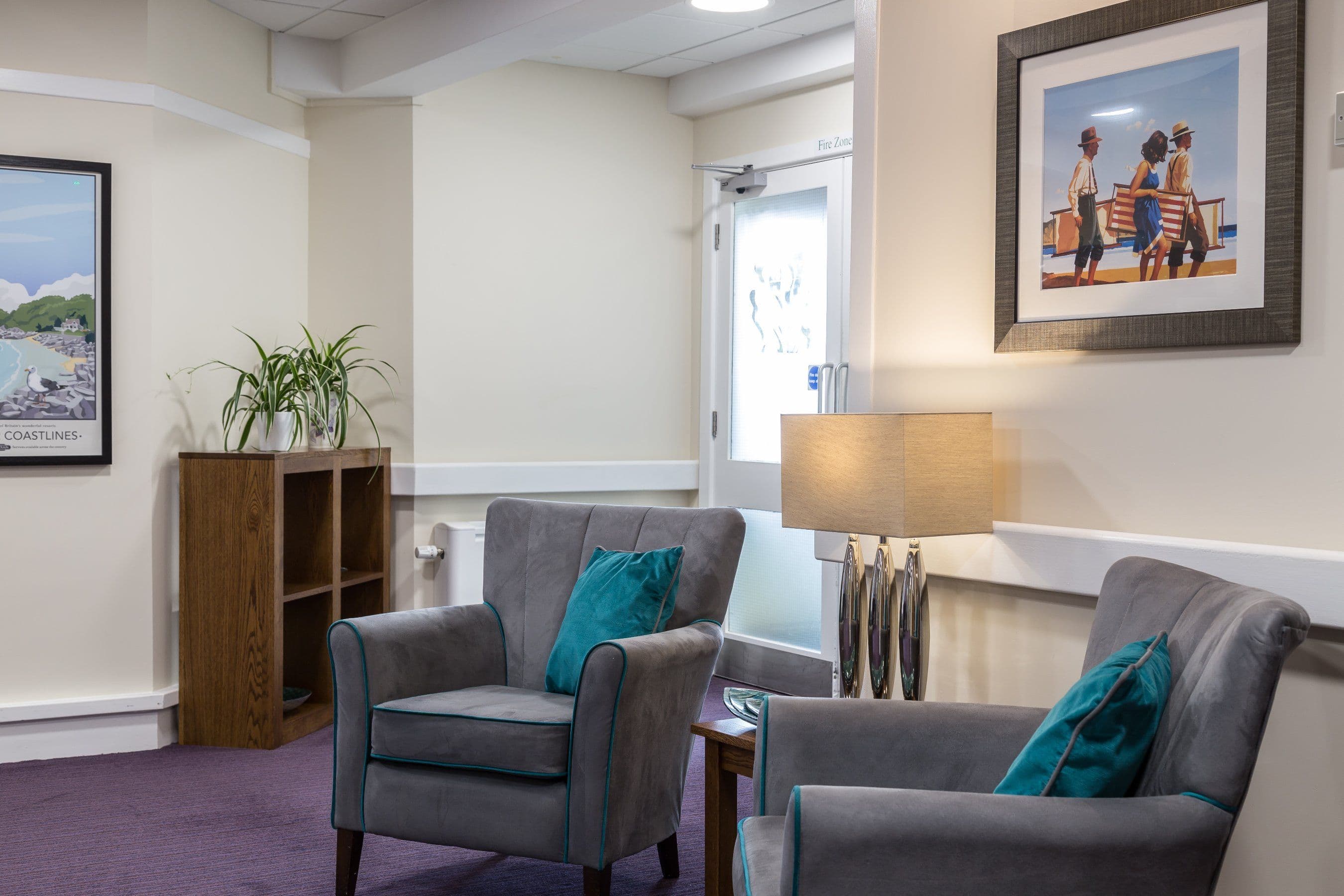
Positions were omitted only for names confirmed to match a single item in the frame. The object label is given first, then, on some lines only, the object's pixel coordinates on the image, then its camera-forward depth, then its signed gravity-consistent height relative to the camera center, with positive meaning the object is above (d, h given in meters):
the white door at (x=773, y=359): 4.37 +0.26
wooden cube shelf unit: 3.73 -0.62
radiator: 4.39 -0.57
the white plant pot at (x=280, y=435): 3.91 -0.06
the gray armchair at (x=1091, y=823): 1.43 -0.52
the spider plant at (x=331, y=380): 4.14 +0.14
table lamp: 2.14 -0.15
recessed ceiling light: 3.89 +1.47
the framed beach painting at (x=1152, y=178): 1.94 +0.47
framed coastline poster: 3.63 +0.34
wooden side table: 2.21 -0.76
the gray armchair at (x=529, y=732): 2.36 -0.69
